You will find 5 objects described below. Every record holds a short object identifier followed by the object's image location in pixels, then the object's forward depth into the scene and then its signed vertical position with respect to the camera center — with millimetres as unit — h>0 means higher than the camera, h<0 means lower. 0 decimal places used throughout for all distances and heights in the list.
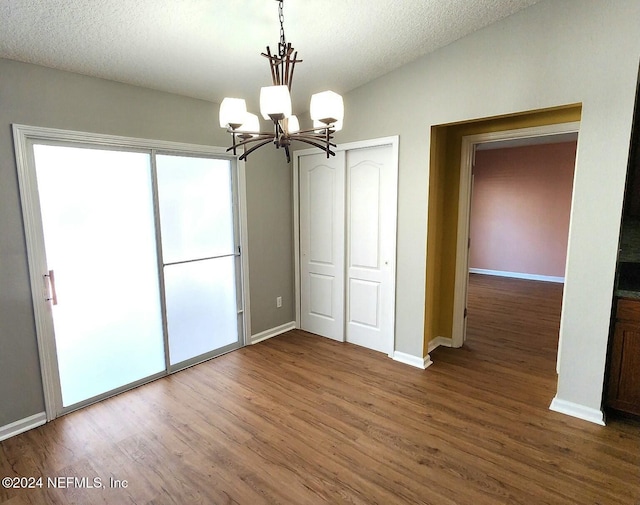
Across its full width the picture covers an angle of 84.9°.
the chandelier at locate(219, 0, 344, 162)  1663 +517
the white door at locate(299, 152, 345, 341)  3857 -367
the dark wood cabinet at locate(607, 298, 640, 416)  2336 -1015
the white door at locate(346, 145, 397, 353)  3467 -348
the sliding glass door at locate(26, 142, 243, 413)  2611 -423
